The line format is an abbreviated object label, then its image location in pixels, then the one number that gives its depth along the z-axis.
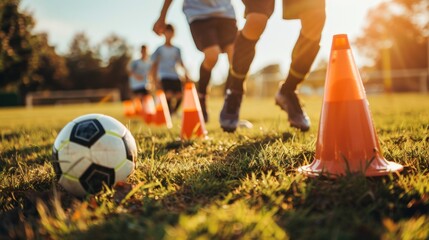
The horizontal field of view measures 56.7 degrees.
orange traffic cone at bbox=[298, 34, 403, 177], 2.12
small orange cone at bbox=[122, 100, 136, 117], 14.29
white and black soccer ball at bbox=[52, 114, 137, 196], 2.12
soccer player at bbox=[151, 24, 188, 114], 9.62
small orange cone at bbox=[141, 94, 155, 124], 9.70
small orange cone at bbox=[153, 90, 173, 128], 8.14
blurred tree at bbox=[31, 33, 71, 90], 56.53
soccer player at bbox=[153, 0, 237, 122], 4.88
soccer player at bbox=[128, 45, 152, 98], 11.70
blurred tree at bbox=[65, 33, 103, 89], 64.25
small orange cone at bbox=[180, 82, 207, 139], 4.23
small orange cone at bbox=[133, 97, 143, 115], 14.00
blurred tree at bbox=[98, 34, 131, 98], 66.31
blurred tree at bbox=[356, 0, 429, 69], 50.44
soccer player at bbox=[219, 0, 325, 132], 3.46
